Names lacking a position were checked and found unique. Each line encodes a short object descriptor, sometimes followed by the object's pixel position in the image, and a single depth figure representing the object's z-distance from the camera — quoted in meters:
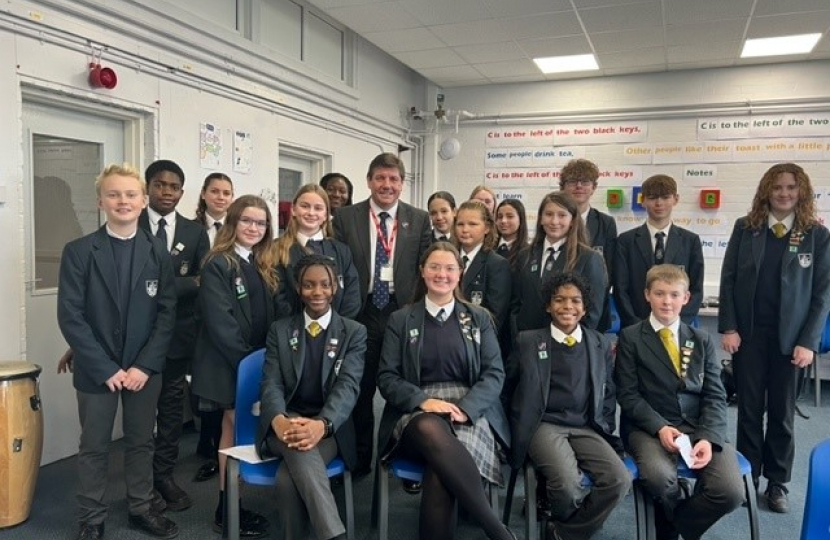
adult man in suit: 2.91
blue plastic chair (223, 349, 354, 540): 2.11
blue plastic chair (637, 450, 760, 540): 2.22
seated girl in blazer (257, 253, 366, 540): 2.11
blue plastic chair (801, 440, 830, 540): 1.42
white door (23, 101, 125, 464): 3.09
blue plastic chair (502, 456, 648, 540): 2.14
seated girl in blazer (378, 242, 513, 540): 2.12
